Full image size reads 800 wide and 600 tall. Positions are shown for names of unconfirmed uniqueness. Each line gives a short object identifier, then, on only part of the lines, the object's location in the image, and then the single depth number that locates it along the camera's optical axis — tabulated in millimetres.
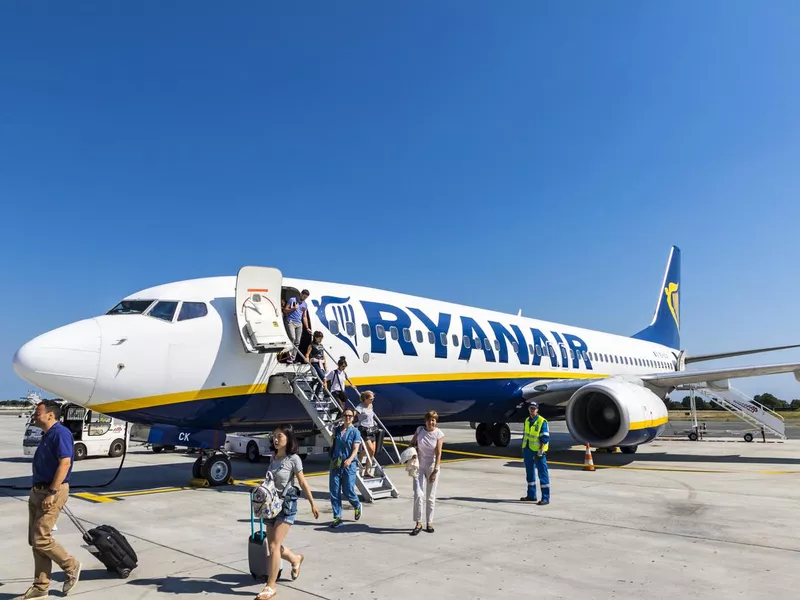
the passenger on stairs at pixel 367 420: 10266
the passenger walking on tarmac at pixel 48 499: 4859
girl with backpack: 4809
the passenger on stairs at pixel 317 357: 11016
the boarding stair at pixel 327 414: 9375
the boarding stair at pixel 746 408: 22422
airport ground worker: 9227
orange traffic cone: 13716
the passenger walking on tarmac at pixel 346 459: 7835
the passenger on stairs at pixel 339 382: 10984
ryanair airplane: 9219
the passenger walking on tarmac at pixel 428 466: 7129
